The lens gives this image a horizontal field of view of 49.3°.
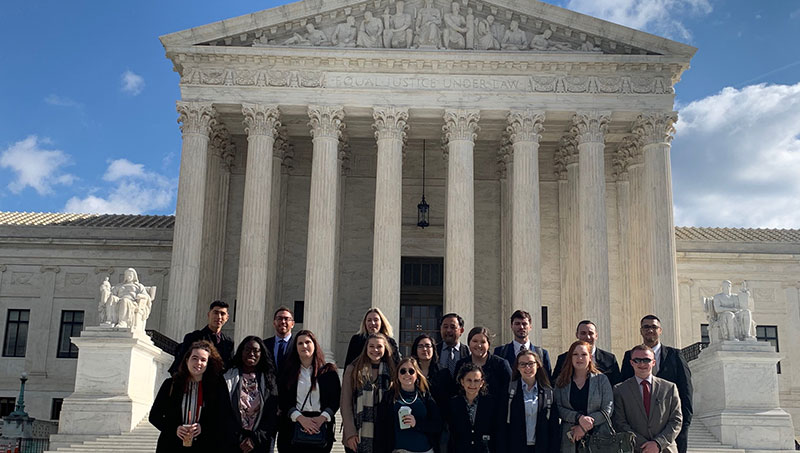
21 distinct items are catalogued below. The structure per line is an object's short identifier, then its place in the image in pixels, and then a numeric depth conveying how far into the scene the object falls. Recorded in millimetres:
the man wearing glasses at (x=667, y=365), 12258
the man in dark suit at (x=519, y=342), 12992
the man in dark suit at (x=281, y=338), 12000
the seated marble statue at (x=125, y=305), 22516
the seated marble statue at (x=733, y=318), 22734
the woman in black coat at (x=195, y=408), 9367
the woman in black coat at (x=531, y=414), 10828
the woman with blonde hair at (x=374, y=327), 11344
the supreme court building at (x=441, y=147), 29266
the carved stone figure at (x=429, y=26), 31062
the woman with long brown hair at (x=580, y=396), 10688
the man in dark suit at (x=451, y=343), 12242
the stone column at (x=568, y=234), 32594
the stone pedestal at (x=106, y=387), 21422
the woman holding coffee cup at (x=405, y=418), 10320
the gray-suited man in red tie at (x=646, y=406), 10797
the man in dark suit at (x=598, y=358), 12398
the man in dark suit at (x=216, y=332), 11847
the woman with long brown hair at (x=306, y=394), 10523
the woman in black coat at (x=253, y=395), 10352
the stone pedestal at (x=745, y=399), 21453
